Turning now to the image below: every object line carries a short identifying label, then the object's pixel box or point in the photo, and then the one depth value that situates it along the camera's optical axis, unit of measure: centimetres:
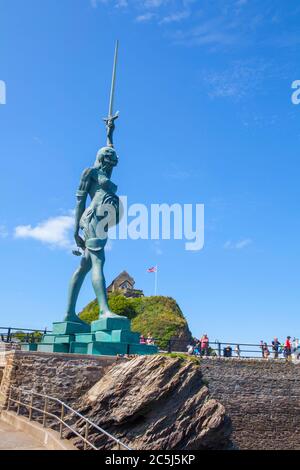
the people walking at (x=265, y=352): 2031
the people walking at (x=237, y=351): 1981
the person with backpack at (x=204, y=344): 2013
